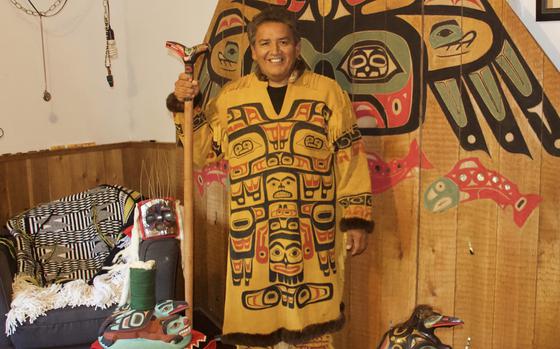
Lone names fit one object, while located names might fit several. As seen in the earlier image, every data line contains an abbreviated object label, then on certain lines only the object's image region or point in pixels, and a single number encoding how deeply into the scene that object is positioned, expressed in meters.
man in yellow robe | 1.83
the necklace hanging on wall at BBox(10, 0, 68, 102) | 3.01
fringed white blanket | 2.17
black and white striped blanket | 2.55
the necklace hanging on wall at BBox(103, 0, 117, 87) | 3.25
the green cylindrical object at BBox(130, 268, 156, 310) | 1.49
